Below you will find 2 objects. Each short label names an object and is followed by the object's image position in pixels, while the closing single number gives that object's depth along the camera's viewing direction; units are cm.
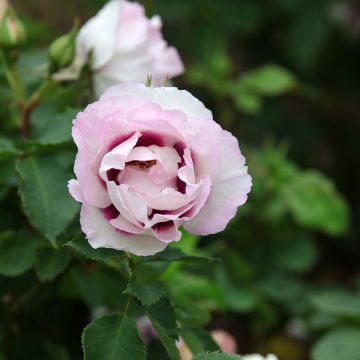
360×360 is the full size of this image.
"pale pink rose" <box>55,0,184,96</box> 83
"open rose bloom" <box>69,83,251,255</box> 69
